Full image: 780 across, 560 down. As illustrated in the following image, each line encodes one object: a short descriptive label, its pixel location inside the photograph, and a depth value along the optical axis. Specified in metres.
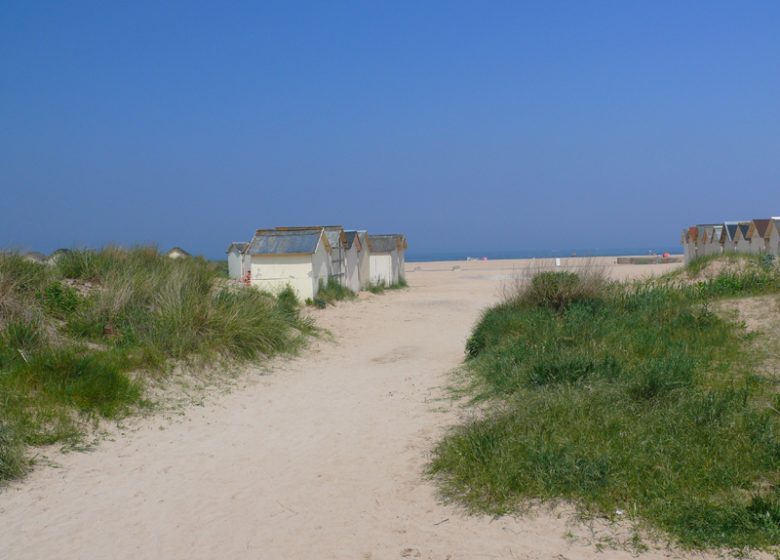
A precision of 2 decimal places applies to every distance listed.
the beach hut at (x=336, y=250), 23.50
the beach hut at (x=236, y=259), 31.85
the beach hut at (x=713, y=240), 33.19
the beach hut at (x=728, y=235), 31.05
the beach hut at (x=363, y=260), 28.73
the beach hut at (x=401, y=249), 35.22
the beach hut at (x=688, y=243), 37.59
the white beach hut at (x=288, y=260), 20.67
